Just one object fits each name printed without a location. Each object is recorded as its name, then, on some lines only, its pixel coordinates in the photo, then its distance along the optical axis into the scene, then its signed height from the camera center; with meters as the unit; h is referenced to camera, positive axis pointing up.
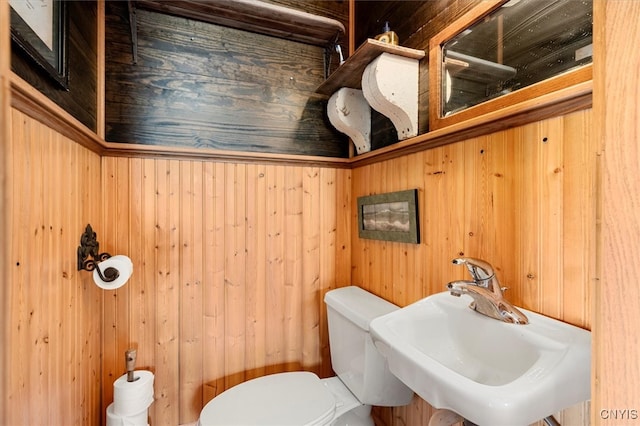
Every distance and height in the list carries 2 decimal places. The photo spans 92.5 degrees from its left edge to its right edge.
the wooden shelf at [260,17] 1.42 +0.96
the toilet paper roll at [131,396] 1.26 -0.77
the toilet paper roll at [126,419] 1.25 -0.86
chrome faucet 0.82 -0.22
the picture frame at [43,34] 0.77 +0.51
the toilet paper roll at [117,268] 1.17 -0.22
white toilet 1.14 -0.75
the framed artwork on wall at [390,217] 1.27 -0.03
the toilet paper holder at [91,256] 1.13 -0.17
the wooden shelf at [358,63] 1.22 +0.65
